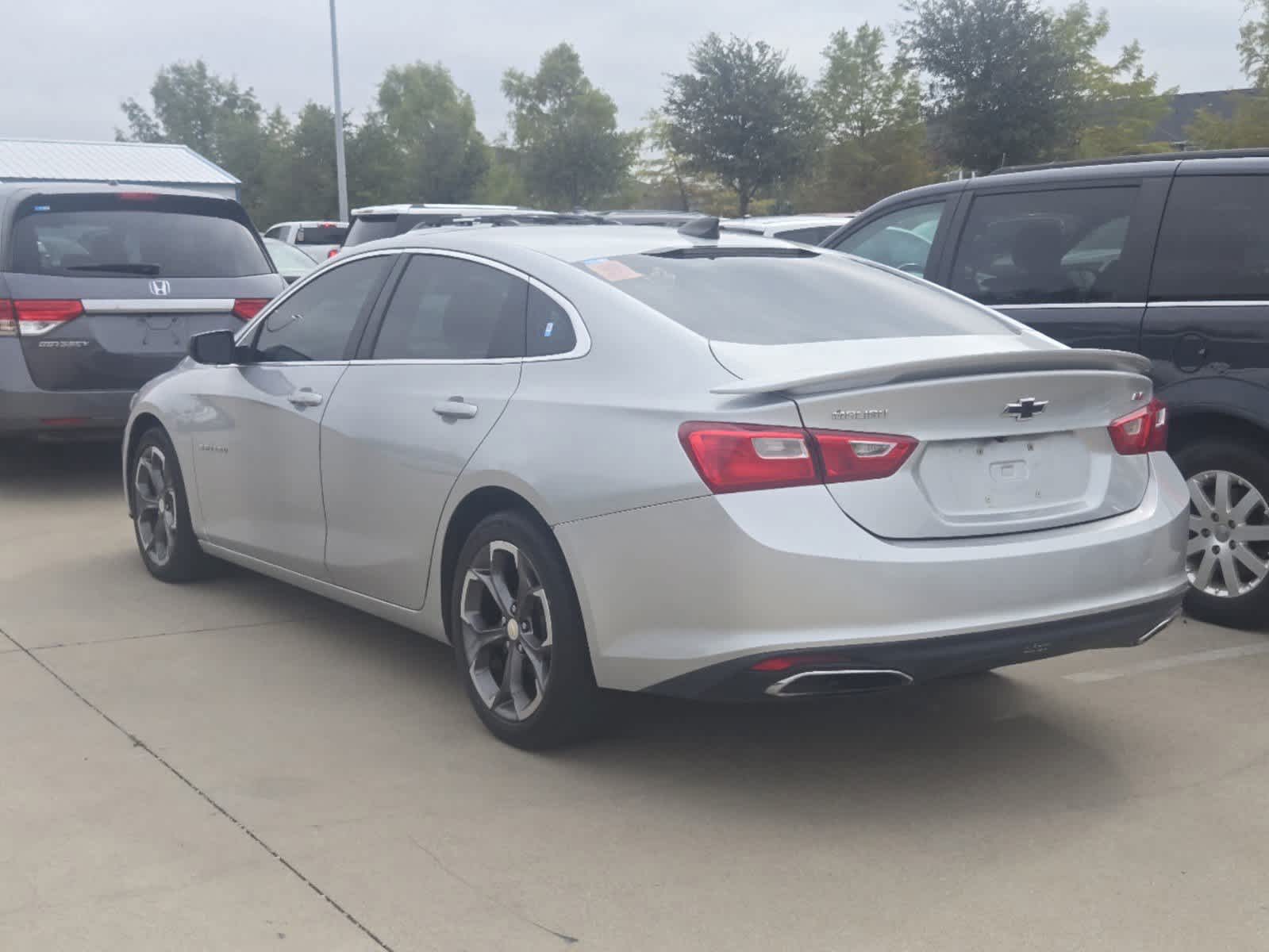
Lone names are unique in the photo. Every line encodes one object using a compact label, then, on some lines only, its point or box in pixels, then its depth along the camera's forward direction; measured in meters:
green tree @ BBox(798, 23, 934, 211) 44.62
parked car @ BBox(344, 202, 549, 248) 17.33
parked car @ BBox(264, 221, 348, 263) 25.66
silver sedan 3.86
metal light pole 40.28
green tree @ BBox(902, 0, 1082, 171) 39.53
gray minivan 8.65
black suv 5.82
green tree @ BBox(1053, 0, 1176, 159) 42.16
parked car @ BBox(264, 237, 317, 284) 15.45
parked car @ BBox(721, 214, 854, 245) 16.19
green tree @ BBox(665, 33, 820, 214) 45.16
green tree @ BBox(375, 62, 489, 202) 58.41
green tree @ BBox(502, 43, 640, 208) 57.97
